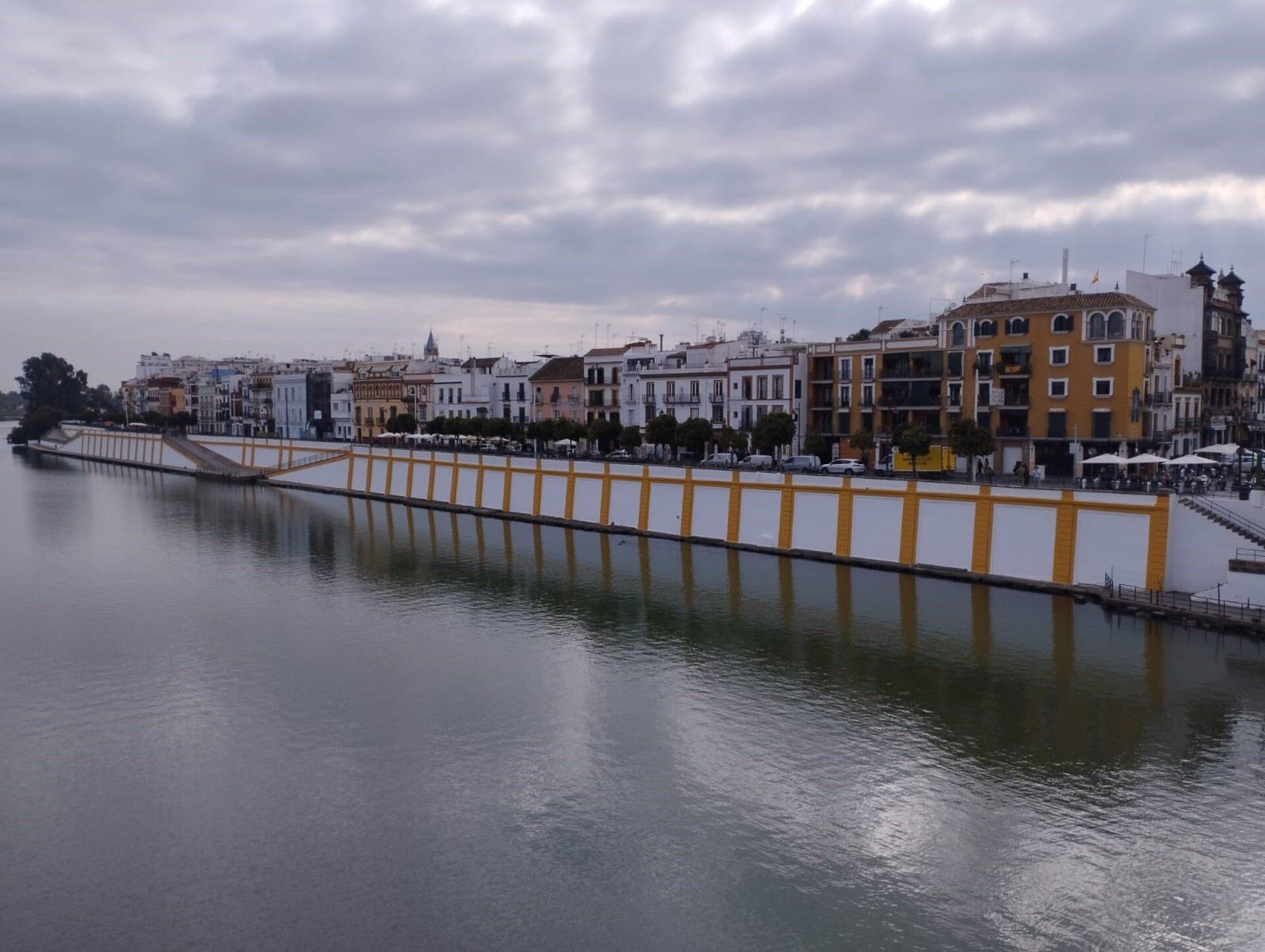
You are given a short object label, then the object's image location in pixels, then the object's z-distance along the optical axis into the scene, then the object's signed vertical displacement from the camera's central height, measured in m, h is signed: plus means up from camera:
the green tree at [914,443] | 53.22 -1.40
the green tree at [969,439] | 52.09 -1.17
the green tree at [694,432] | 66.75 -1.16
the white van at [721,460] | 58.99 -2.91
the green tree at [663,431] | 68.62 -1.13
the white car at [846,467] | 55.16 -2.94
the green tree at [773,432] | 62.19 -1.00
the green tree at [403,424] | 94.12 -1.08
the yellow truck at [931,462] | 60.09 -2.81
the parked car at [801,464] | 57.91 -3.00
